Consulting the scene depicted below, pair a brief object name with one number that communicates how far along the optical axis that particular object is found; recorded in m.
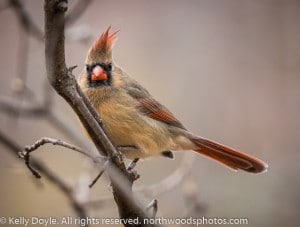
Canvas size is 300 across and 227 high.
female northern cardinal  6.87
